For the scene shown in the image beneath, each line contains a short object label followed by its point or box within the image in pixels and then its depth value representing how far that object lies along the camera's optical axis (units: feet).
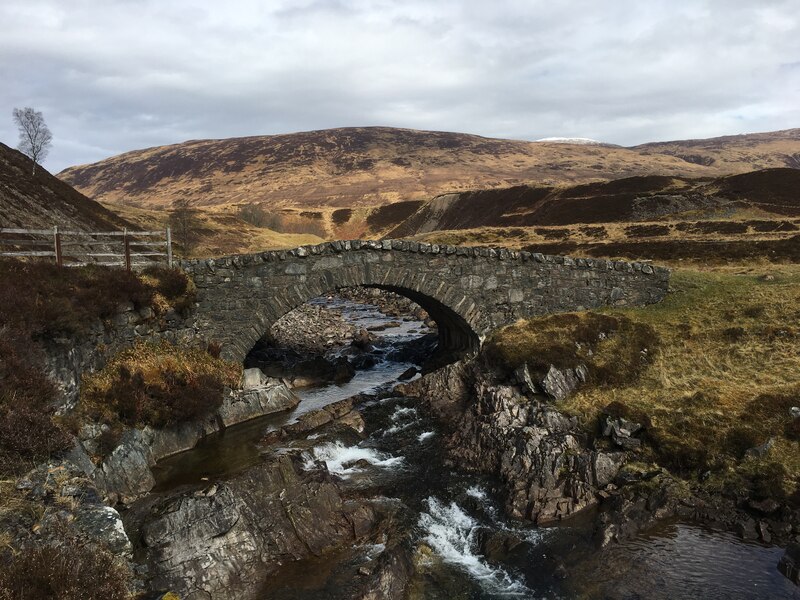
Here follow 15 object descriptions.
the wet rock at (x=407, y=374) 96.49
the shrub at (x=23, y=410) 37.78
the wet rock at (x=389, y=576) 39.70
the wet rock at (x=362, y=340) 119.03
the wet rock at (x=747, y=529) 44.59
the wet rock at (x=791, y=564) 39.55
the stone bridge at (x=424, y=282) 77.15
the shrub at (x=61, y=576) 24.11
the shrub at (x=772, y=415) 52.29
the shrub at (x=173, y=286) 73.67
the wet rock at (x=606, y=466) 53.06
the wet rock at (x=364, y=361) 106.52
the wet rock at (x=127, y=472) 50.98
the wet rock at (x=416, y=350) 112.68
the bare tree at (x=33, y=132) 208.33
